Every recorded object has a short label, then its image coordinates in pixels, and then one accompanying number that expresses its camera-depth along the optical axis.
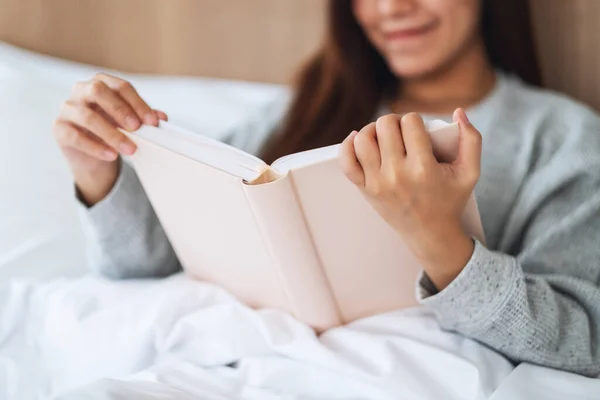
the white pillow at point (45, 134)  0.83
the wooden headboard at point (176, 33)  1.12
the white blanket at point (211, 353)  0.54
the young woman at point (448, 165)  0.49
